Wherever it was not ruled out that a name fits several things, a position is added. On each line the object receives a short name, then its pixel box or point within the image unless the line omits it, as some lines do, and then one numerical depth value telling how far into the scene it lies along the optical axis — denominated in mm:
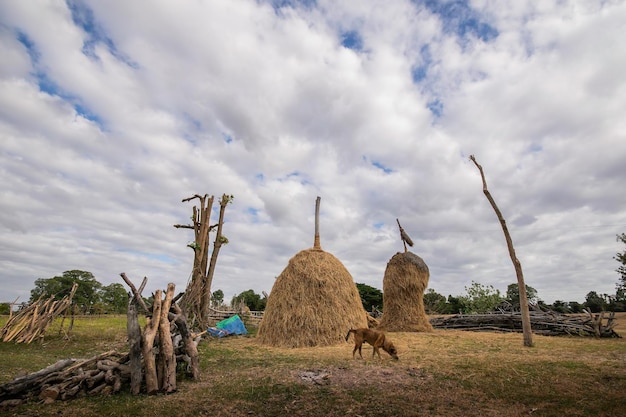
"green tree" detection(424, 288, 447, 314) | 37316
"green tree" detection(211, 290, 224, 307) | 54972
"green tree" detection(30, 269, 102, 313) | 46594
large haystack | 12797
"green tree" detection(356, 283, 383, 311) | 40438
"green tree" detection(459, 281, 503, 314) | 33812
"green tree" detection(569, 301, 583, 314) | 36900
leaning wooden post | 11852
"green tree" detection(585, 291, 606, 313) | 35156
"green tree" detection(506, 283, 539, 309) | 44500
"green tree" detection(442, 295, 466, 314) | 39344
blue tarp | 16250
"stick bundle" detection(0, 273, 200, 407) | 5859
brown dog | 9117
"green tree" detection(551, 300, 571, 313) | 24875
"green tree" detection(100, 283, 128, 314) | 50500
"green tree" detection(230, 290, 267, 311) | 36000
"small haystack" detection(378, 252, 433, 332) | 16719
